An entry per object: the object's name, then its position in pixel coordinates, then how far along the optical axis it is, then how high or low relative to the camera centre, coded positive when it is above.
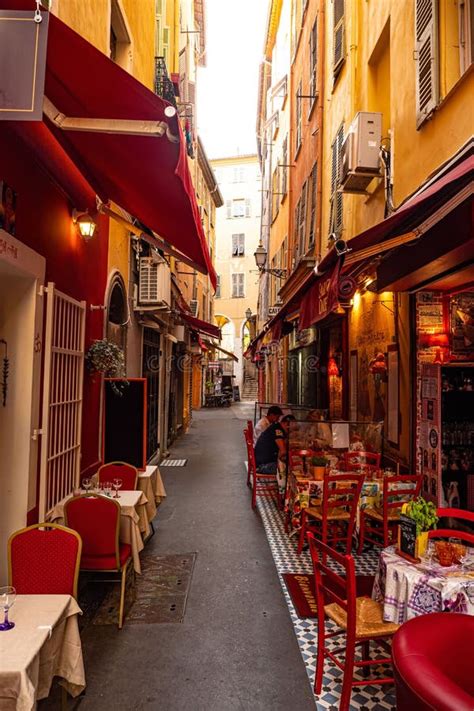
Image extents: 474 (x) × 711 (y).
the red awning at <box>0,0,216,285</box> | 2.83 +1.85
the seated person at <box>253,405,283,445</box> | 8.81 -0.67
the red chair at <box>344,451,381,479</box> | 6.70 -1.19
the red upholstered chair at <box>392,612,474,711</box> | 2.10 -1.39
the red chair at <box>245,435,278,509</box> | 8.02 -2.05
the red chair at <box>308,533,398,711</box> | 2.98 -1.66
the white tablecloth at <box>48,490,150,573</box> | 4.59 -1.37
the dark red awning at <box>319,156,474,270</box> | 3.26 +1.44
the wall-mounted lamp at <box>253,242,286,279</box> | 16.41 +4.22
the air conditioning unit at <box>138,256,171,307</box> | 9.17 +1.95
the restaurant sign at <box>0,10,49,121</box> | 2.42 +1.63
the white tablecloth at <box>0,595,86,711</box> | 2.22 -1.42
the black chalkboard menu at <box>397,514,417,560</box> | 3.48 -1.15
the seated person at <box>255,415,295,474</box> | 8.62 -1.24
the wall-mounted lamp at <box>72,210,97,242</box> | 5.32 +1.80
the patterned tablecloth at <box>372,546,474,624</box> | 3.10 -1.39
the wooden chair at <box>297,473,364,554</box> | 5.35 -1.62
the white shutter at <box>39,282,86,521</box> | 4.45 -0.18
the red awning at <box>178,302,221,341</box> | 12.32 +1.56
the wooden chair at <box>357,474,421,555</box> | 5.45 -1.59
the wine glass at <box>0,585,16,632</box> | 2.55 -1.20
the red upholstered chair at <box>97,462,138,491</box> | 5.88 -1.16
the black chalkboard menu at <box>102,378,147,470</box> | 6.94 -0.62
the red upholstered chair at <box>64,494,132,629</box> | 4.28 -1.34
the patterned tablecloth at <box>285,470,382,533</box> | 6.09 -1.44
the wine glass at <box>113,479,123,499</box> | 5.14 -1.16
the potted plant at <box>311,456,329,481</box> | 6.37 -1.15
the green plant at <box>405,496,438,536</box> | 3.44 -0.97
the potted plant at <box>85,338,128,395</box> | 6.01 +0.31
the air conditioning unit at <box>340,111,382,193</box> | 6.84 +3.47
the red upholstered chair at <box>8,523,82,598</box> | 3.25 -1.25
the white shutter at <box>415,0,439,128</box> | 4.98 +3.55
